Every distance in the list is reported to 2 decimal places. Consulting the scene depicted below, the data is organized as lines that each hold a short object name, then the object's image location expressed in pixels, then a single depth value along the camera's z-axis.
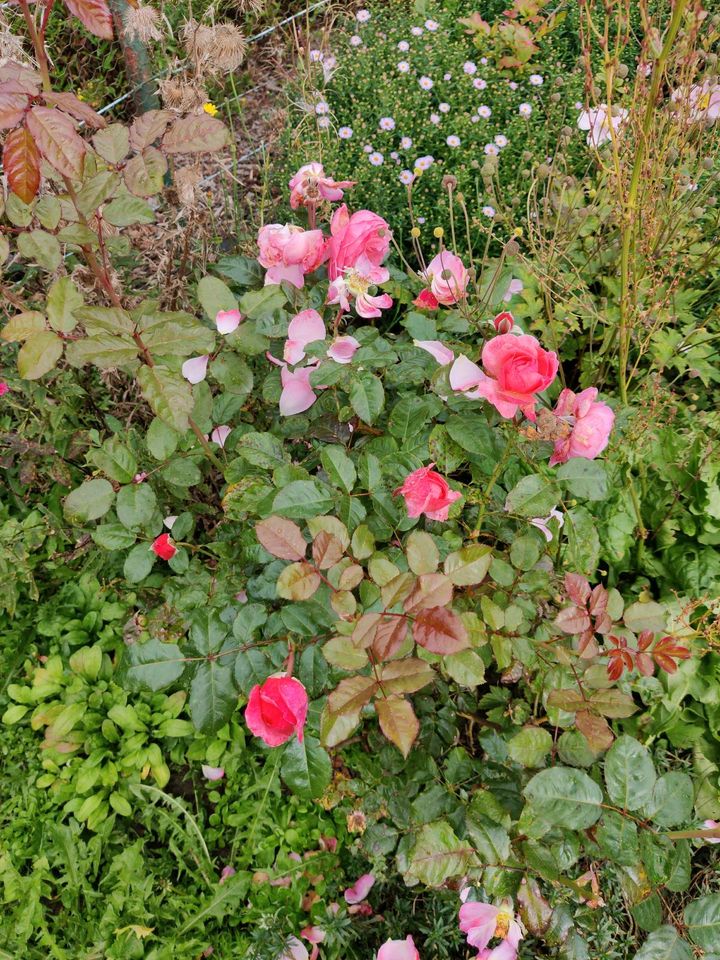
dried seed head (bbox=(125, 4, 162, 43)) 1.83
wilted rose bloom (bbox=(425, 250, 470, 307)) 1.28
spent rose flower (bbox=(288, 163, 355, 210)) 1.31
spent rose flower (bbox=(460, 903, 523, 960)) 1.13
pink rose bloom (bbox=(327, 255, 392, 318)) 1.21
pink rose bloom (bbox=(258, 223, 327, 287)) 1.26
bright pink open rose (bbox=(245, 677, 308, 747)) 0.94
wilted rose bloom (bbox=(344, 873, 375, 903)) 1.58
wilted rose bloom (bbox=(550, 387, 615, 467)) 1.13
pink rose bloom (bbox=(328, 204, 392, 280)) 1.20
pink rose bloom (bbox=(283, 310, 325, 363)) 1.24
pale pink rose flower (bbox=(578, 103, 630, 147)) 1.76
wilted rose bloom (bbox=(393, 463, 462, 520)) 1.04
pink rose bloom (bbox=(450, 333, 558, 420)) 0.98
